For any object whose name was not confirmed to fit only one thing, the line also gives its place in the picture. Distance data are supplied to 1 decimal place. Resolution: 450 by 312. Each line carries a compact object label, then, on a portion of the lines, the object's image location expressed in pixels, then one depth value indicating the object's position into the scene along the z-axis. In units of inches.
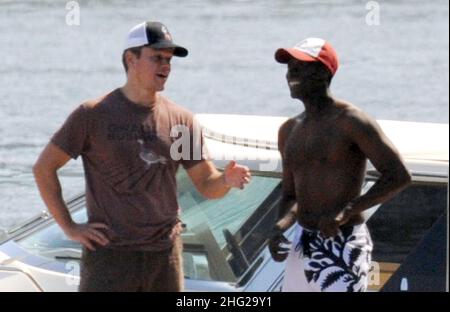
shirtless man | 410.3
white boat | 438.9
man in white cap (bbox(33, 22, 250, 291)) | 420.8
